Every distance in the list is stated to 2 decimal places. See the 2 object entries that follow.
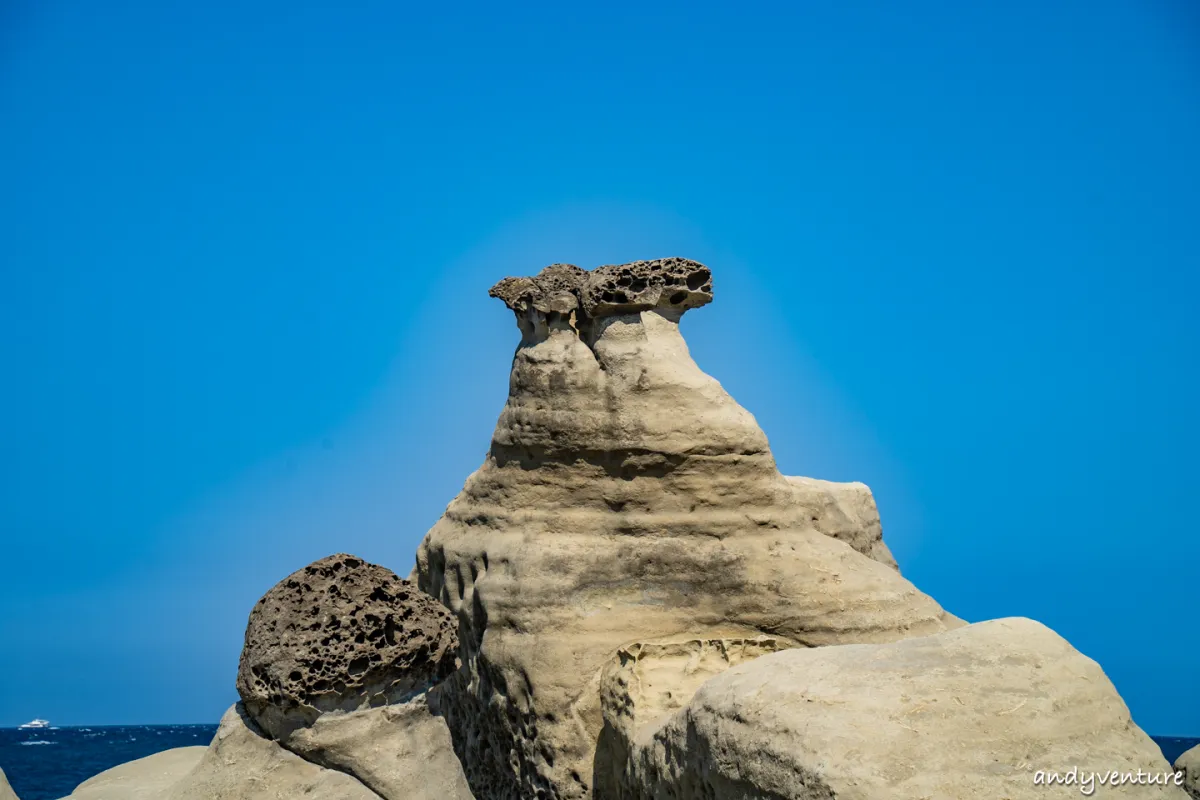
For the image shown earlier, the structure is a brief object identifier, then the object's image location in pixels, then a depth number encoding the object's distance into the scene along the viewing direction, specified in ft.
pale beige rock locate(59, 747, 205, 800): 38.24
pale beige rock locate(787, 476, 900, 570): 46.83
